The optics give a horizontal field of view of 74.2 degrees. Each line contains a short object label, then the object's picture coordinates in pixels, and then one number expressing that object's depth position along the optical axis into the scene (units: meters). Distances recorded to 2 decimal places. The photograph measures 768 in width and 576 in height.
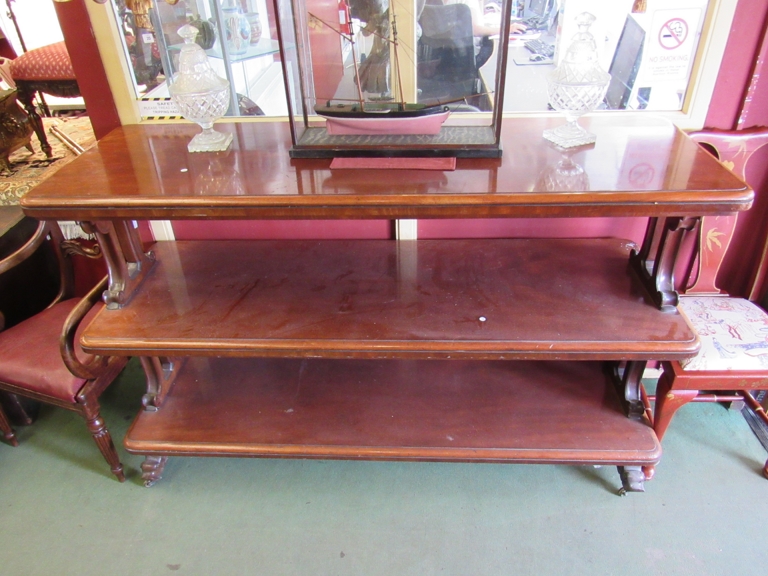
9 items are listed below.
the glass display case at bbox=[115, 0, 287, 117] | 1.51
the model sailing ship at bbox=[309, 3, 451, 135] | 1.27
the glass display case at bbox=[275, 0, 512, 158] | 1.28
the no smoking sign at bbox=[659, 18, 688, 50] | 1.47
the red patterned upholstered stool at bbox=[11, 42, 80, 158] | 2.10
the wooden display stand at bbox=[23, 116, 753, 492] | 1.16
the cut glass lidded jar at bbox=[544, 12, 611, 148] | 1.26
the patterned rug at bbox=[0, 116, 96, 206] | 2.08
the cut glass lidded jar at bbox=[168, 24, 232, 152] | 1.30
